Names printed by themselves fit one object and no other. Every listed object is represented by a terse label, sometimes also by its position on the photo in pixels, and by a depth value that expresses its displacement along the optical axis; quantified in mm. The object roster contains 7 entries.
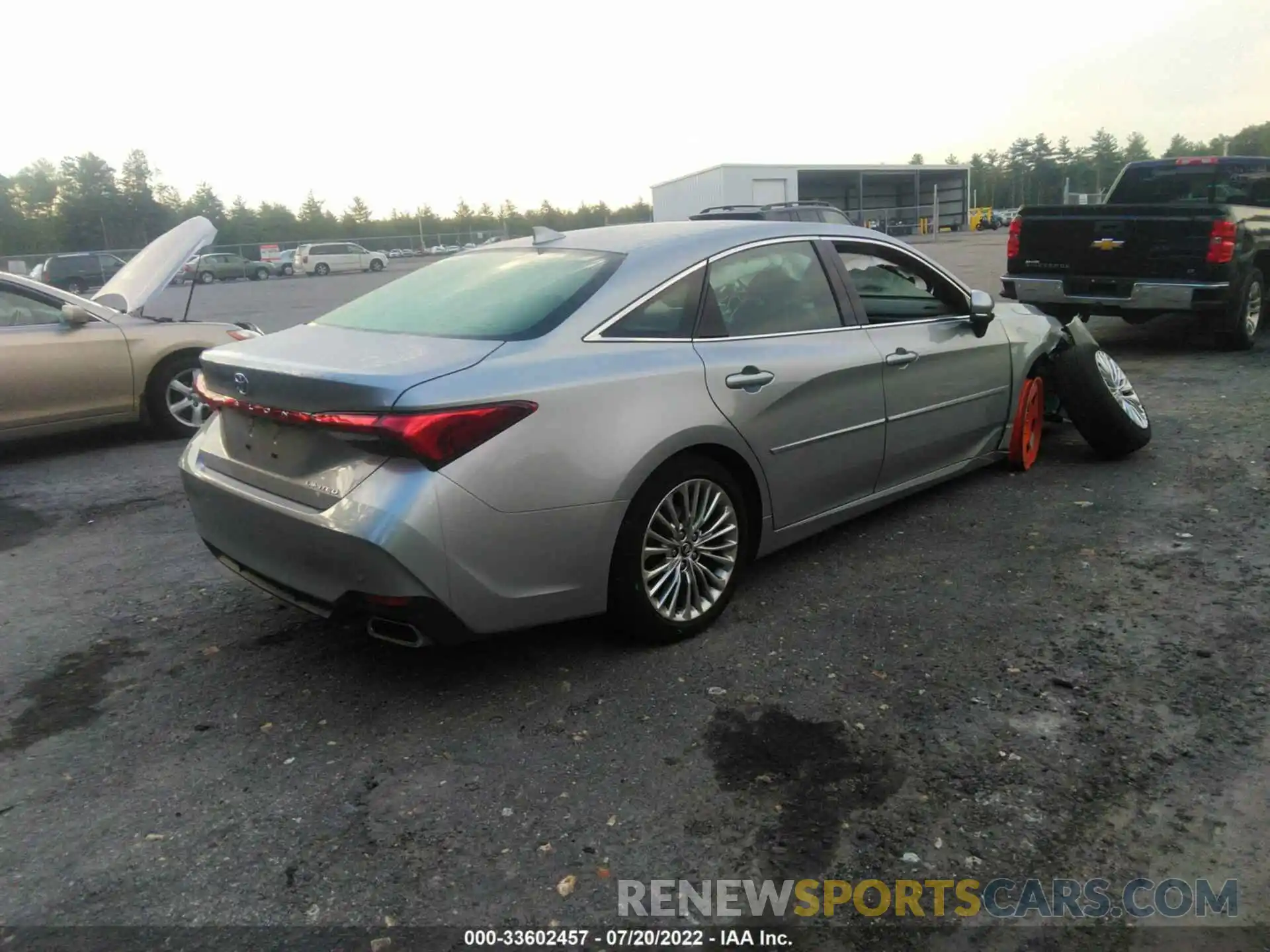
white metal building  48219
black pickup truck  8953
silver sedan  3047
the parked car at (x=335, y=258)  52438
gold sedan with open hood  7102
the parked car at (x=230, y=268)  48188
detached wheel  5750
